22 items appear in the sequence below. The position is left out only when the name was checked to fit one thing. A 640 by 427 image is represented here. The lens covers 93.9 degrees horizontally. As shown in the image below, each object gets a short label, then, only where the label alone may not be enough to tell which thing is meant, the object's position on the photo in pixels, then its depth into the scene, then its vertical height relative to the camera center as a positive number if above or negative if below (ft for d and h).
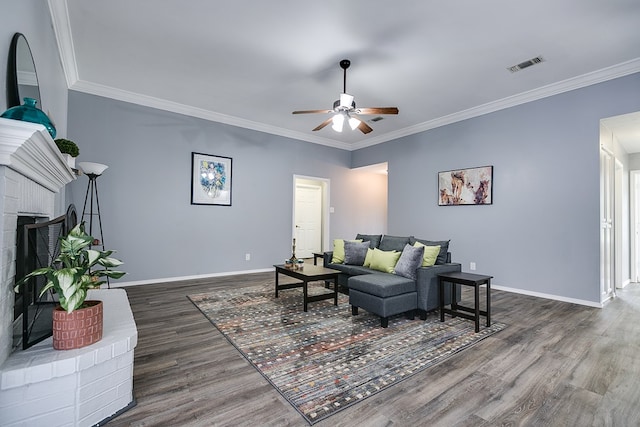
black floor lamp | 14.20 +0.55
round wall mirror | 5.78 +2.91
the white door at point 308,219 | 26.71 -0.27
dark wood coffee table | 11.60 -2.39
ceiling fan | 11.44 +4.18
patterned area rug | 6.40 -3.68
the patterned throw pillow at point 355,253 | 14.43 -1.75
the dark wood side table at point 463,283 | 9.63 -2.49
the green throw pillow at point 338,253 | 15.20 -1.85
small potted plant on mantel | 8.68 +1.90
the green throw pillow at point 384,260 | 12.44 -1.84
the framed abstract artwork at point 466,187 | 16.28 +1.82
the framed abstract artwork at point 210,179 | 17.57 +2.14
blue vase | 5.32 +1.89
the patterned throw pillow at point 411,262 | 10.98 -1.67
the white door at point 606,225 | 12.87 -0.23
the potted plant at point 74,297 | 4.99 -1.43
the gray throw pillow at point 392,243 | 13.26 -1.19
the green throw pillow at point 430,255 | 11.44 -1.44
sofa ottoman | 9.98 -2.72
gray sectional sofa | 10.04 -2.60
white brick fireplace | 4.48 -2.44
